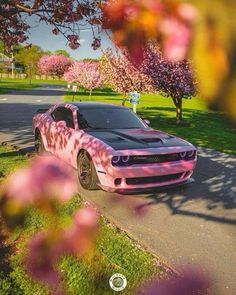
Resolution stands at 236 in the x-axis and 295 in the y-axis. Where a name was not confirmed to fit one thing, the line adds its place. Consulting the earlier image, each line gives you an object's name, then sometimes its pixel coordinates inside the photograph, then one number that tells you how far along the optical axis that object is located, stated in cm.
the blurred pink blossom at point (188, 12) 55
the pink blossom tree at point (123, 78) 2250
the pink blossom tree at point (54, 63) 8638
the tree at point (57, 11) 605
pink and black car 629
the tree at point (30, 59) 8855
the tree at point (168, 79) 1791
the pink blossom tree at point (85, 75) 4584
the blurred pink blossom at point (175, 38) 59
